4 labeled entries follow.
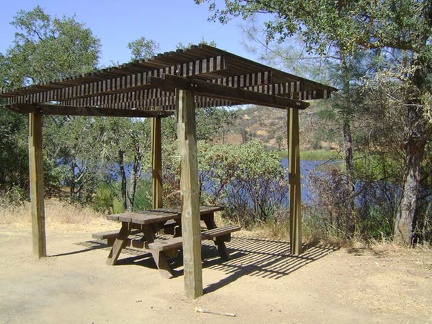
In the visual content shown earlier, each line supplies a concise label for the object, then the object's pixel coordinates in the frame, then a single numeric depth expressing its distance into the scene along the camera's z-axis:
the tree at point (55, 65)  16.52
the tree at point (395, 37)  6.16
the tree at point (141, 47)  15.77
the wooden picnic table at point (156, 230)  5.71
